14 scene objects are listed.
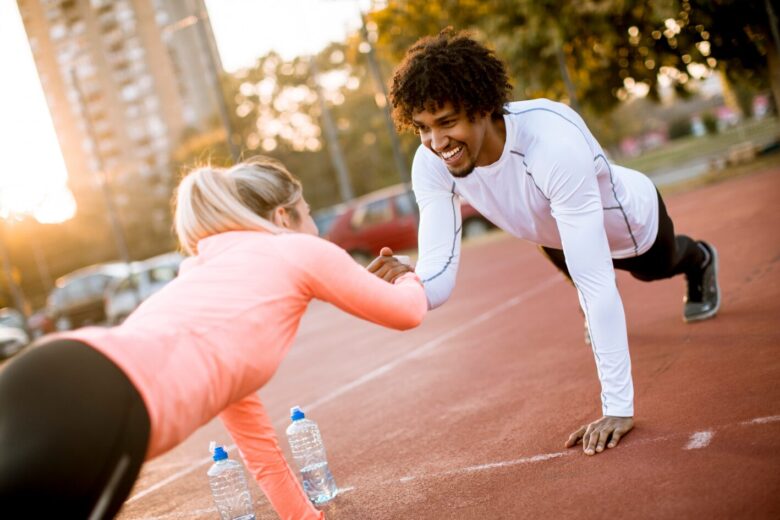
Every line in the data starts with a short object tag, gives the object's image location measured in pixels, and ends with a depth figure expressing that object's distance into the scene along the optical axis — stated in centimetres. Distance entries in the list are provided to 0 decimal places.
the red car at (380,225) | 2208
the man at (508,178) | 381
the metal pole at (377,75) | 2262
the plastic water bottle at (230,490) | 470
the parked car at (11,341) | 2405
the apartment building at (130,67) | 9950
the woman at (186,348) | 226
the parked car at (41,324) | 2585
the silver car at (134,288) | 2180
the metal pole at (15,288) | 2333
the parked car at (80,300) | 2459
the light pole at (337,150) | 4191
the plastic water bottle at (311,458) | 475
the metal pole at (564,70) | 1865
